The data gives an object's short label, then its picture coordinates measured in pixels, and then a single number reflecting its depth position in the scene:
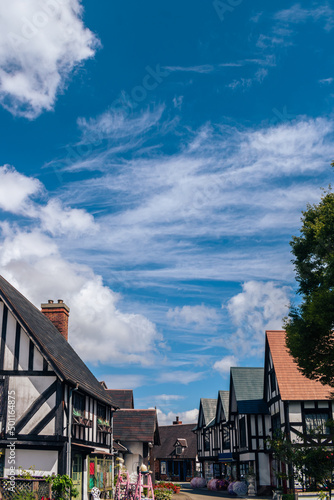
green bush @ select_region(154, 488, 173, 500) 24.81
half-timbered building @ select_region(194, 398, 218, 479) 47.97
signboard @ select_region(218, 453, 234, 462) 38.74
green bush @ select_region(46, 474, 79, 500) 16.17
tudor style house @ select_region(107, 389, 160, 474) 31.03
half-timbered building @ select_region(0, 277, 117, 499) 17.47
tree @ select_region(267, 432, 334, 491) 14.97
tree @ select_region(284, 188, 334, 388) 16.41
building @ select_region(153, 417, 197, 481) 61.47
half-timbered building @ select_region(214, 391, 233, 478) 41.25
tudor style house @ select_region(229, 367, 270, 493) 34.31
